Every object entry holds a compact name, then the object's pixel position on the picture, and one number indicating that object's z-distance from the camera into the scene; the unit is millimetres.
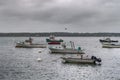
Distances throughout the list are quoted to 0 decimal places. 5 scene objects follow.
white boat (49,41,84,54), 59576
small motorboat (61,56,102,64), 42225
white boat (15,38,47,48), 82257
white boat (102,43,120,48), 84941
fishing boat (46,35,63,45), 101287
